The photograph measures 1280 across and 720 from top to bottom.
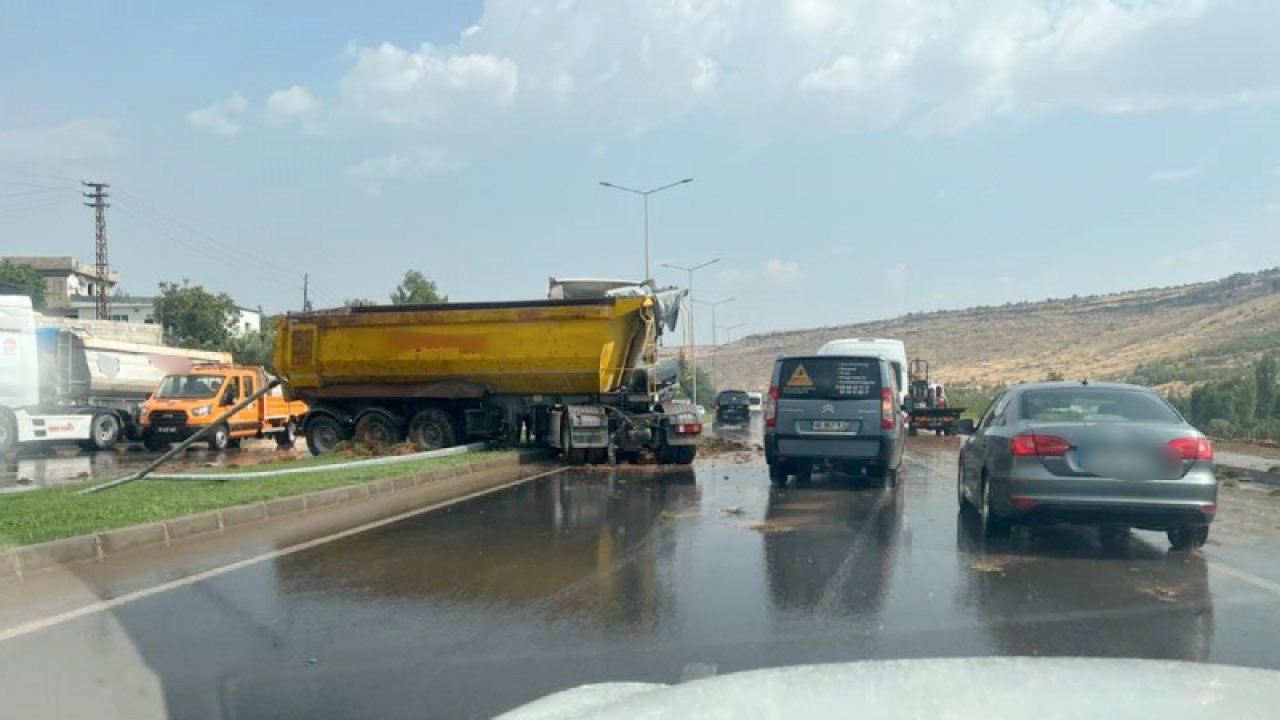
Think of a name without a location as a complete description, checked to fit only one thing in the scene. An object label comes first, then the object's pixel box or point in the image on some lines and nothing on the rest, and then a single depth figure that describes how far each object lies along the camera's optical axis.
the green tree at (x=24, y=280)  57.89
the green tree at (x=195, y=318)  53.75
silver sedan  7.98
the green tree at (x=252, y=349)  52.72
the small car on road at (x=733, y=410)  43.09
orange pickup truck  24.09
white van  26.78
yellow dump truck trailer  17.92
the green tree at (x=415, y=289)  46.97
